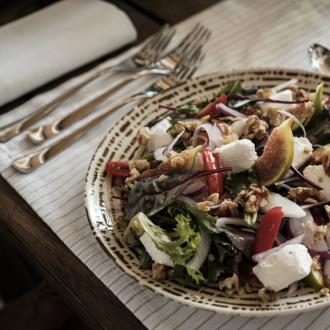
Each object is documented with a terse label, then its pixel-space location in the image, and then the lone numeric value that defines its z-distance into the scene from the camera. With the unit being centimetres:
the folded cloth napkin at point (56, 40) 69
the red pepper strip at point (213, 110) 58
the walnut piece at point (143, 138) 58
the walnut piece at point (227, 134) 54
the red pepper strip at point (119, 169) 56
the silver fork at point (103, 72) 65
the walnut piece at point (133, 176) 54
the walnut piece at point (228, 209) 49
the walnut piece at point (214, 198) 50
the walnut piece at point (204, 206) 49
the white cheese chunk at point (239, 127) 55
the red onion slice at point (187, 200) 51
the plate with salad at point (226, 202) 47
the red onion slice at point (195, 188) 51
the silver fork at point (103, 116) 61
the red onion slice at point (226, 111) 57
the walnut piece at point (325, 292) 46
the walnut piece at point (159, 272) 48
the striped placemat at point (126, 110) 49
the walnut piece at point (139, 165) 55
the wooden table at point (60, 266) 51
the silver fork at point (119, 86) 64
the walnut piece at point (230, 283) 47
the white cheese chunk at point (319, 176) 50
